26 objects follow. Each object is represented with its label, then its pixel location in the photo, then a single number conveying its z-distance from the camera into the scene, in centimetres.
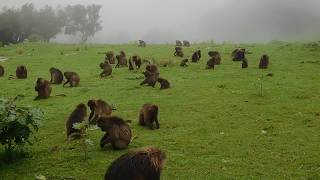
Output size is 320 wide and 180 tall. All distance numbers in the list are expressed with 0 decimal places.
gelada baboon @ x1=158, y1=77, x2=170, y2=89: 2473
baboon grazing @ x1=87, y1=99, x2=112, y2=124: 1747
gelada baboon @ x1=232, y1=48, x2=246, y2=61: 3434
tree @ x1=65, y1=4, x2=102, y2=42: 9806
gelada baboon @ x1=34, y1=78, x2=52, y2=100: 2339
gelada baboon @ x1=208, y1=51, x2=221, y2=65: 3295
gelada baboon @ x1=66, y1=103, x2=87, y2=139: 1521
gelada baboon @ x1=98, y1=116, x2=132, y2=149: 1413
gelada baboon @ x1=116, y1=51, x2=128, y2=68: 3331
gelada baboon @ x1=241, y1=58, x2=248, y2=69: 3116
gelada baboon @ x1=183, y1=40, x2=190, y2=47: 4566
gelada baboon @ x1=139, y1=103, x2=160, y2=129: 1673
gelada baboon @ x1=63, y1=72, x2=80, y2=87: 2670
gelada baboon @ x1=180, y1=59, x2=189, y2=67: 3244
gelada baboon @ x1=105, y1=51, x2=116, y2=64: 3484
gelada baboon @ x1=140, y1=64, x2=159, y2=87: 2569
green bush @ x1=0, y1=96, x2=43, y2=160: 1241
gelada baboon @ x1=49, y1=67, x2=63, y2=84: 2780
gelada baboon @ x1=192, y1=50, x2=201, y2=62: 3428
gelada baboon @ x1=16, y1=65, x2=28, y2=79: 3073
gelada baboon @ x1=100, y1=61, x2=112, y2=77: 2960
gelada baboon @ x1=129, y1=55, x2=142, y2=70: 3144
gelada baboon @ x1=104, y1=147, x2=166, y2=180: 994
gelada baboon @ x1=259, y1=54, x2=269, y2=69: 3080
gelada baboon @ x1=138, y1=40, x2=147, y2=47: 4548
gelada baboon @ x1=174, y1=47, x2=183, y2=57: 3706
